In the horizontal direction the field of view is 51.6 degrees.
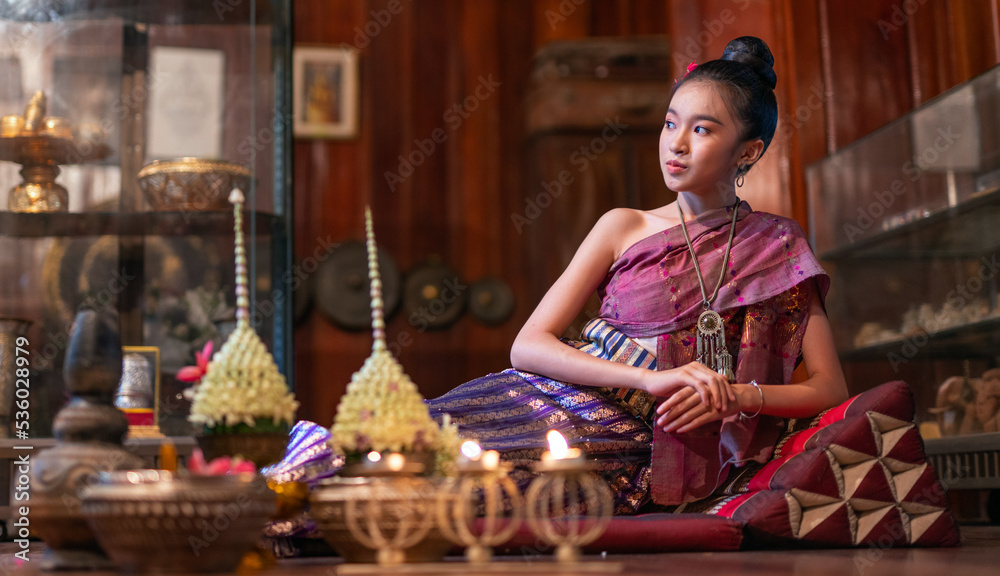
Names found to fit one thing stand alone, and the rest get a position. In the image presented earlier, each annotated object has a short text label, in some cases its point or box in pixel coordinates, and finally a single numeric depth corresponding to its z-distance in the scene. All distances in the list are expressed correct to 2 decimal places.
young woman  2.04
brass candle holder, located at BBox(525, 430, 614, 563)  1.16
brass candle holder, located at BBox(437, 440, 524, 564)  1.19
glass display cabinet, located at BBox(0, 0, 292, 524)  3.28
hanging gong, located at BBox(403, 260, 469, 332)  5.66
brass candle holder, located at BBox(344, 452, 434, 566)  1.21
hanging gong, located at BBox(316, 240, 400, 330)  5.59
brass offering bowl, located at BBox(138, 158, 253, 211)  3.39
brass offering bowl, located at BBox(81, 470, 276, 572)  1.16
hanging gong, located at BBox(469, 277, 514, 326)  5.73
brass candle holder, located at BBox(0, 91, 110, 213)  3.28
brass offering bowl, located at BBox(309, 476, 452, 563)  1.21
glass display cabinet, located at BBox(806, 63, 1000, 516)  2.98
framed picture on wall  5.75
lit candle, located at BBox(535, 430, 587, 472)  1.16
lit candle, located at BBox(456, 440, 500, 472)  1.18
